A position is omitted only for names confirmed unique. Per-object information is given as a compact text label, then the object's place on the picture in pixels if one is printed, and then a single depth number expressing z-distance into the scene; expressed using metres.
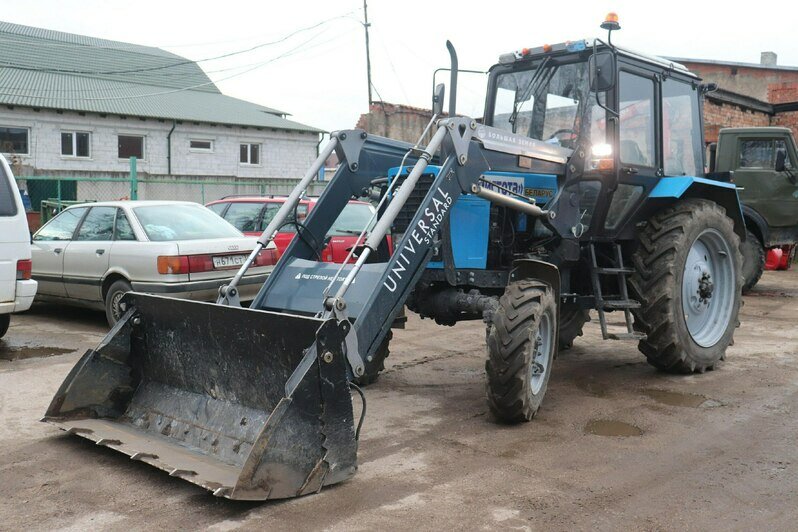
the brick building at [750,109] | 17.73
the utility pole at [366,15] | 33.70
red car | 10.55
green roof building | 25.76
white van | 7.73
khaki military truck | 12.86
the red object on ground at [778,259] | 15.70
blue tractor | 4.52
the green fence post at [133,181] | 15.70
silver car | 8.59
